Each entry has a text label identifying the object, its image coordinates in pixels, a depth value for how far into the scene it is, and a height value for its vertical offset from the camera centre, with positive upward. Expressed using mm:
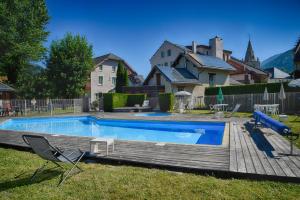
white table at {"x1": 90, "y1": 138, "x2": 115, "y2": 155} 6156 -1126
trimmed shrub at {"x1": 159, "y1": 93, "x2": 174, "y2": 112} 22134 +64
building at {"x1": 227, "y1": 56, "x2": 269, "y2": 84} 47312 +5892
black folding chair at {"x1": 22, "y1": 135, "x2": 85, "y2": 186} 4429 -993
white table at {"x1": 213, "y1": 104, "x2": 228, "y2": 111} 20314 -606
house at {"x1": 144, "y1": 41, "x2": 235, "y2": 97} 27609 +3697
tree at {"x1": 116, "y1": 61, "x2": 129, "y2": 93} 32094 +3159
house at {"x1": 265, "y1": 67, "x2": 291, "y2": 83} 53012 +6689
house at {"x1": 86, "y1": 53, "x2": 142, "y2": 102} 39312 +4863
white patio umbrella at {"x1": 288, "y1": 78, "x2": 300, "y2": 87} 12545 +1038
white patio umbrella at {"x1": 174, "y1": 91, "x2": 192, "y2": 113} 20738 -231
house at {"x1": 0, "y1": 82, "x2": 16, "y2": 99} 22492 +1159
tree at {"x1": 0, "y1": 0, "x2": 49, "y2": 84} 28047 +9122
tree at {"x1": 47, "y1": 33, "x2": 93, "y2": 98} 31078 +5011
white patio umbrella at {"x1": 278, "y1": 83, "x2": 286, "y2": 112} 14662 +451
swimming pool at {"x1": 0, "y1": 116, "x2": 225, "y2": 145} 11648 -1771
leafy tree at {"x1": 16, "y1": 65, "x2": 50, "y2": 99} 31797 +2469
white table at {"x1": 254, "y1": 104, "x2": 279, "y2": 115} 15820 -497
